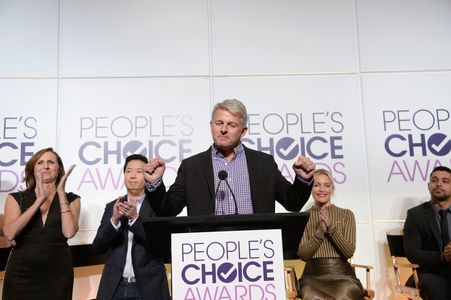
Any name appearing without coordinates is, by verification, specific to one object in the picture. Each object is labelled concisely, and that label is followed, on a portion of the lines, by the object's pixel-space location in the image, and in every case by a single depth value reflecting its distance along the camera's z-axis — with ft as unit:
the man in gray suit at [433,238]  13.23
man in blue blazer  9.75
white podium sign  6.17
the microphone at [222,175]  6.93
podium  6.23
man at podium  8.02
